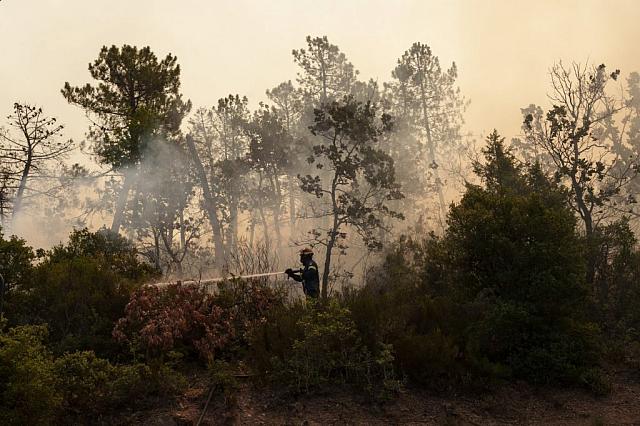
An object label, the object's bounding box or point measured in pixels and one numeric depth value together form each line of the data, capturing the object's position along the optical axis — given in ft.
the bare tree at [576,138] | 53.26
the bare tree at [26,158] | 64.64
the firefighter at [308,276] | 34.73
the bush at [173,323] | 26.02
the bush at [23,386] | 17.52
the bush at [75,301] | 27.37
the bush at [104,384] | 21.12
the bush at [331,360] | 23.26
